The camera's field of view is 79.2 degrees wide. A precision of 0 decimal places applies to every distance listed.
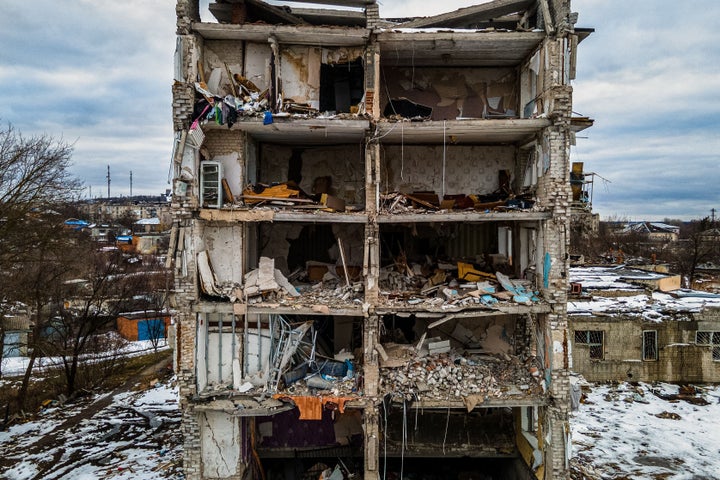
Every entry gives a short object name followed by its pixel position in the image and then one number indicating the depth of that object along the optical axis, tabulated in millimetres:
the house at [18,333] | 29141
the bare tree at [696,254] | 39156
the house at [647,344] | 20141
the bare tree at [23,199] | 17328
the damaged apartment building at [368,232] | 10930
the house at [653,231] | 78438
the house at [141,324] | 32131
